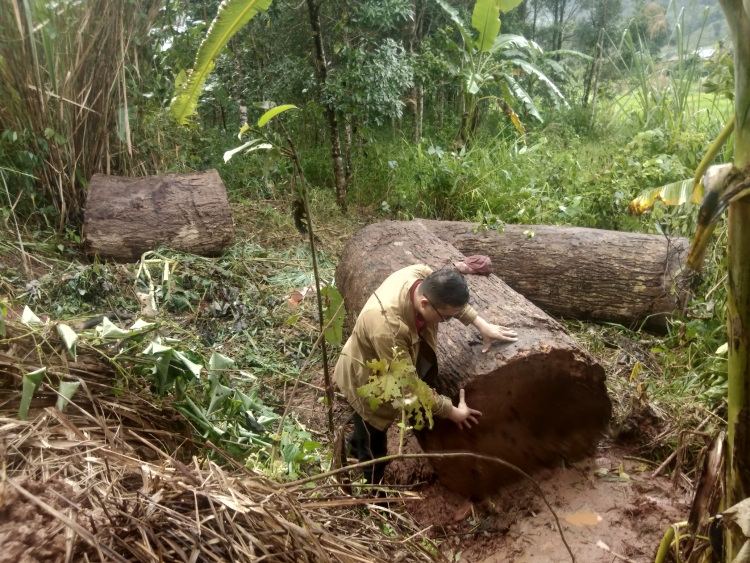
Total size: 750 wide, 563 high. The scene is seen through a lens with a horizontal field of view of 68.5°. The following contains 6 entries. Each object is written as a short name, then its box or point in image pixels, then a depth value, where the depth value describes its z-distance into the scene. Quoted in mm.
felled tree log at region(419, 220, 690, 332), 4340
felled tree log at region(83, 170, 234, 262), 4922
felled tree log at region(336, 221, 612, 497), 2762
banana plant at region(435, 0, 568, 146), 6668
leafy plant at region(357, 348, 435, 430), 1688
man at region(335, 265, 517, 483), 2611
